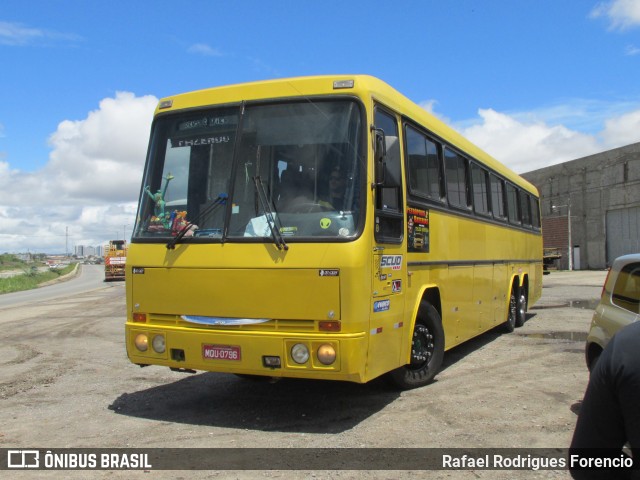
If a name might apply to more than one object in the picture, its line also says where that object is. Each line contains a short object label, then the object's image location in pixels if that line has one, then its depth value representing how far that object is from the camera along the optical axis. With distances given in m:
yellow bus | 5.55
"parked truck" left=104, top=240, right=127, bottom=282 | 47.31
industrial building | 47.66
